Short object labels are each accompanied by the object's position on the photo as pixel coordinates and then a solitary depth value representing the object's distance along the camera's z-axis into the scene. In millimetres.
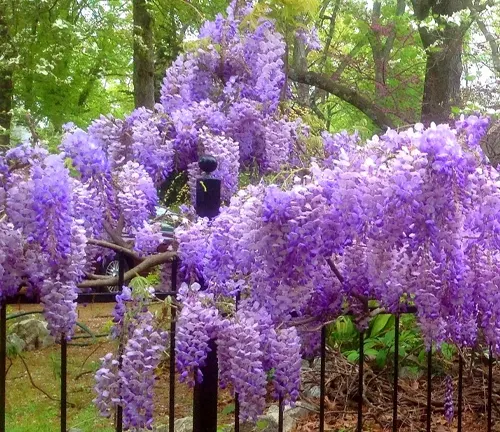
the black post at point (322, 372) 2211
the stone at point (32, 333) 6707
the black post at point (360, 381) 2305
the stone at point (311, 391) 4426
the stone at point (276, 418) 3994
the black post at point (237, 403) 1988
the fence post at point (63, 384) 2017
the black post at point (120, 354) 1845
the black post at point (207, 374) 2314
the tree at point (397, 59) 7102
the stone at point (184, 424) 4148
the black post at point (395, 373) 2363
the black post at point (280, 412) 2092
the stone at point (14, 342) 5234
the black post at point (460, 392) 2426
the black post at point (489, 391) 2554
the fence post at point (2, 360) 2004
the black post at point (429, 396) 2395
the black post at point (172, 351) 2057
